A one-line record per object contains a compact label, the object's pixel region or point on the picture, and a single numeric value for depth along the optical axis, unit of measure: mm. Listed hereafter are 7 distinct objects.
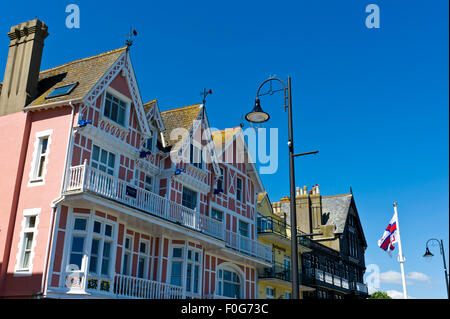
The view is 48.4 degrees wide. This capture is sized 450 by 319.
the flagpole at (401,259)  25103
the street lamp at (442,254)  27156
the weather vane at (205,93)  26875
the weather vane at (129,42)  22328
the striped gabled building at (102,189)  18281
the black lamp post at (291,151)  11484
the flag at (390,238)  26484
